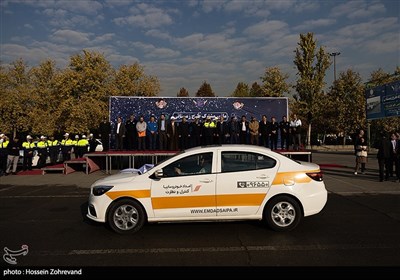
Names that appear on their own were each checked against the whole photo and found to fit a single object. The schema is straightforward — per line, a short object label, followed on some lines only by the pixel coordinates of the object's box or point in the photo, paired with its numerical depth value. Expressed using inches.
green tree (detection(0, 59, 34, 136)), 1503.4
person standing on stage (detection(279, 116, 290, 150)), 629.9
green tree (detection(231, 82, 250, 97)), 2479.6
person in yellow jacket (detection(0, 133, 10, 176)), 611.8
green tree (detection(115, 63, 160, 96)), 1587.1
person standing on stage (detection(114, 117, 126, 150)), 637.3
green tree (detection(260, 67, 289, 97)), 1577.3
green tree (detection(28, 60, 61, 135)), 1485.0
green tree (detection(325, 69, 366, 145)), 1397.6
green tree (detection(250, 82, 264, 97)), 2395.9
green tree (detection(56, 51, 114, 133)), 1362.0
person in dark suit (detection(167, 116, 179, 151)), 629.9
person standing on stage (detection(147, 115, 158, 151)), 643.5
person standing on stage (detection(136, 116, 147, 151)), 633.6
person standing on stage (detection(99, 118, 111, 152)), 691.4
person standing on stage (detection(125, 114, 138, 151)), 642.3
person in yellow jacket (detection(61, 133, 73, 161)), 739.4
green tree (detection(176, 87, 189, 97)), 3036.4
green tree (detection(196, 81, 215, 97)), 2846.7
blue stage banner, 733.3
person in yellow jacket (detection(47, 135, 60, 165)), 741.9
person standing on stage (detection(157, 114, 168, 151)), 633.6
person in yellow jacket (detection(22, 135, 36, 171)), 655.8
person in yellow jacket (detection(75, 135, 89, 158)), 735.7
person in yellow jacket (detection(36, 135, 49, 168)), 714.8
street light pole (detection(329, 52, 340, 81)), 2133.4
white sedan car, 229.8
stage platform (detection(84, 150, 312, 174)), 597.3
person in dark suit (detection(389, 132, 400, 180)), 485.7
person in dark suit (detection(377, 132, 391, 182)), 480.3
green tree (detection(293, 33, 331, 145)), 1513.3
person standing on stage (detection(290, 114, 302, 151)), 631.7
